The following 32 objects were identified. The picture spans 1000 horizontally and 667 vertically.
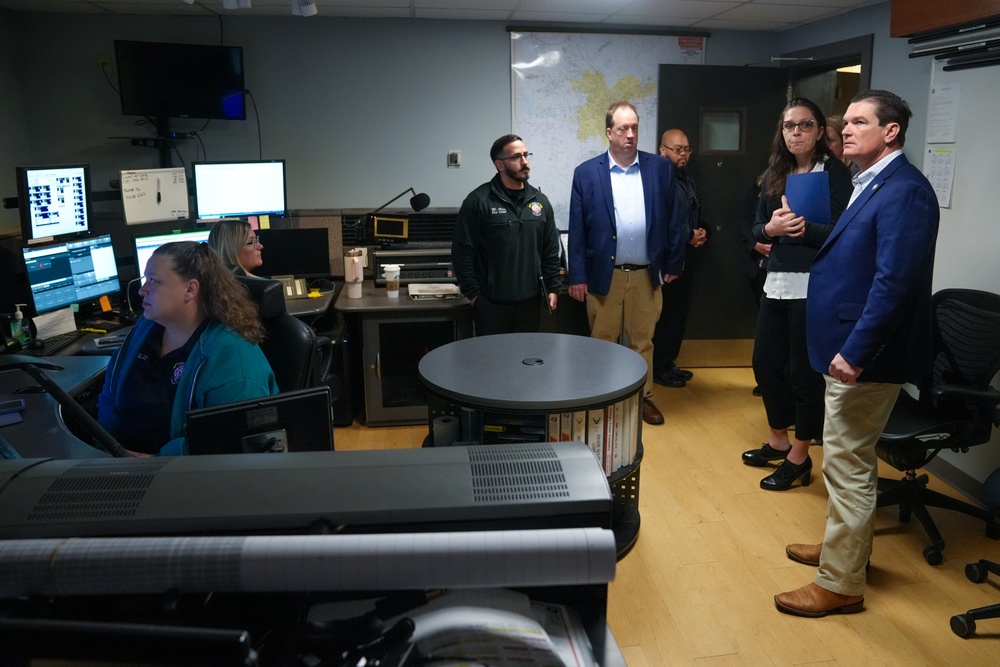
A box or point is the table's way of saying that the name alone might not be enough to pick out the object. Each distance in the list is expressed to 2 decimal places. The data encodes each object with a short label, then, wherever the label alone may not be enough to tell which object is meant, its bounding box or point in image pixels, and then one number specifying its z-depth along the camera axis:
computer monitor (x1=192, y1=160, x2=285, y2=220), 4.07
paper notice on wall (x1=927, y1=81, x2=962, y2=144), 3.25
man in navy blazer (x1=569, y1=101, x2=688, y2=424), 3.82
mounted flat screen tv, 4.21
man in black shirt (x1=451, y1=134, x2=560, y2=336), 3.71
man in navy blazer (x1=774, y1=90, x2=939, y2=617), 2.06
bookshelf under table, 2.35
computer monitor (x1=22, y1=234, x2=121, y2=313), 3.04
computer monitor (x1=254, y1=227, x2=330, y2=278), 4.07
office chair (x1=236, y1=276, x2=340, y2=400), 2.41
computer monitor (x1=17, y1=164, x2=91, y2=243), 3.05
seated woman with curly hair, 1.96
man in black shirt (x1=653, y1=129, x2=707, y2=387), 4.54
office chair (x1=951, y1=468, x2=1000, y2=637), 2.21
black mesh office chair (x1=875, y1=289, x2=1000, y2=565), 2.55
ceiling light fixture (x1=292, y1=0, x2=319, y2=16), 3.11
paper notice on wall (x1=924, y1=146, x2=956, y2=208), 3.28
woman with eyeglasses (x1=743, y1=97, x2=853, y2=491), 2.90
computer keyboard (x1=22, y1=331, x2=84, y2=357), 2.91
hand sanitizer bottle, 2.96
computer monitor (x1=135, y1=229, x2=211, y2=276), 3.56
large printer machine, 0.67
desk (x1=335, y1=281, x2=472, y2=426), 3.87
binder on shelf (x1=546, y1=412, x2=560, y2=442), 2.43
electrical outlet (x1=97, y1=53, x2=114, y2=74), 4.46
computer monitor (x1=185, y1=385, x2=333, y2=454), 1.26
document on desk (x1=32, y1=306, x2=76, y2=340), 3.07
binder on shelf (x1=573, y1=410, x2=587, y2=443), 2.48
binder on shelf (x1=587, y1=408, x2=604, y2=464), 2.52
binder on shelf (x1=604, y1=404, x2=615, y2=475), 2.55
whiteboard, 3.75
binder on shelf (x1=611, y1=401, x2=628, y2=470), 2.58
